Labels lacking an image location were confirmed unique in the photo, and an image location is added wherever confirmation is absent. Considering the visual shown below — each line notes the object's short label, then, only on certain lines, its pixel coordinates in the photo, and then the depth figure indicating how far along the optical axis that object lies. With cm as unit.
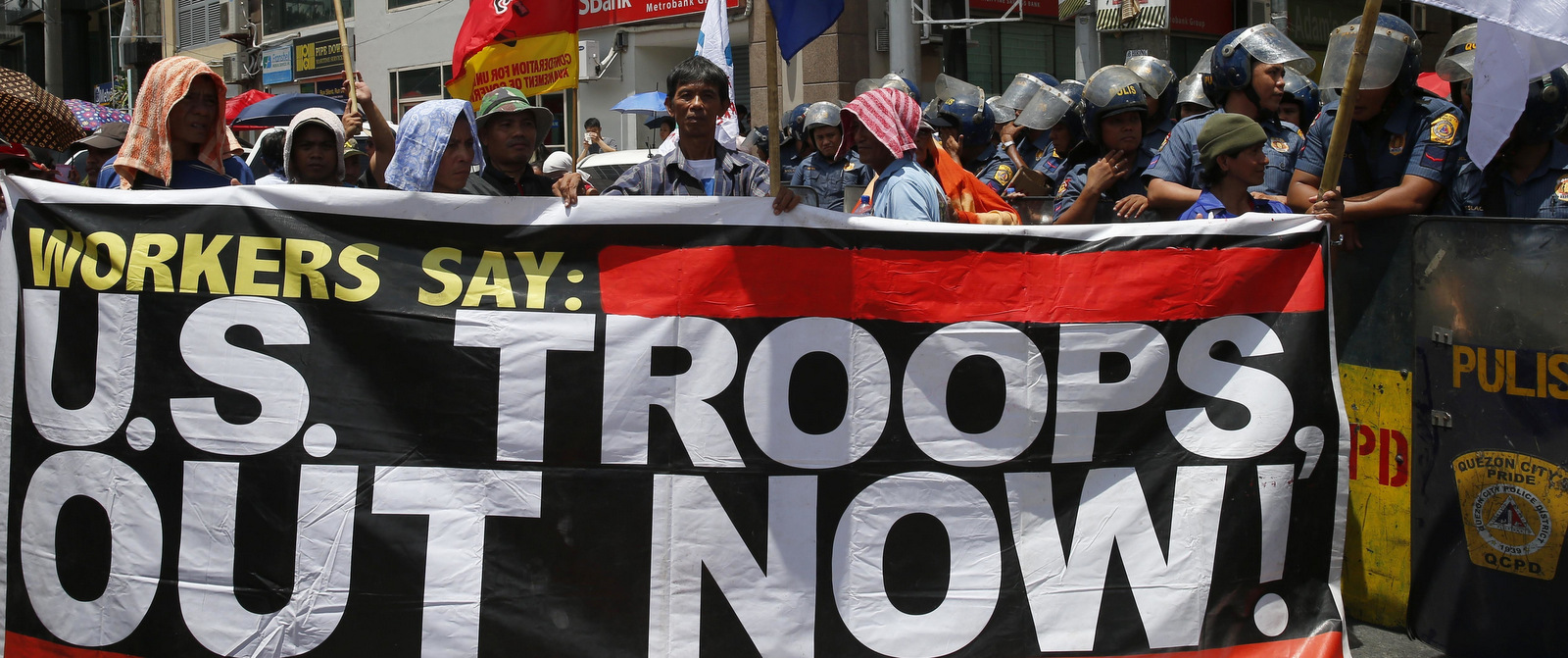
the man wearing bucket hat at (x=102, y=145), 810
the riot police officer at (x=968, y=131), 764
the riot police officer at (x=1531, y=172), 423
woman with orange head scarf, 418
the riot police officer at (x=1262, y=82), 534
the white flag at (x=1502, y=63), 296
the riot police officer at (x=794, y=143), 964
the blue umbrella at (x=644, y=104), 1656
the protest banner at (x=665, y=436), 344
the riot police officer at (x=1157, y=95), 568
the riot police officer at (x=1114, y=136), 524
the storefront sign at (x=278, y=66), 2661
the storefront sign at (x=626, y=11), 1605
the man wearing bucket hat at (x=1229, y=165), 399
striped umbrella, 1157
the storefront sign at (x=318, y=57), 2515
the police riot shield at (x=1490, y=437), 354
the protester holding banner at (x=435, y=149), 409
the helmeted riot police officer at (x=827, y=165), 793
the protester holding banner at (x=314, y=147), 485
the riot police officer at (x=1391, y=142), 420
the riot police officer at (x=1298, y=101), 638
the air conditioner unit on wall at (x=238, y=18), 2753
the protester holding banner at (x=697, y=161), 459
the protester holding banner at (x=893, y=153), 407
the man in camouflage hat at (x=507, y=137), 477
